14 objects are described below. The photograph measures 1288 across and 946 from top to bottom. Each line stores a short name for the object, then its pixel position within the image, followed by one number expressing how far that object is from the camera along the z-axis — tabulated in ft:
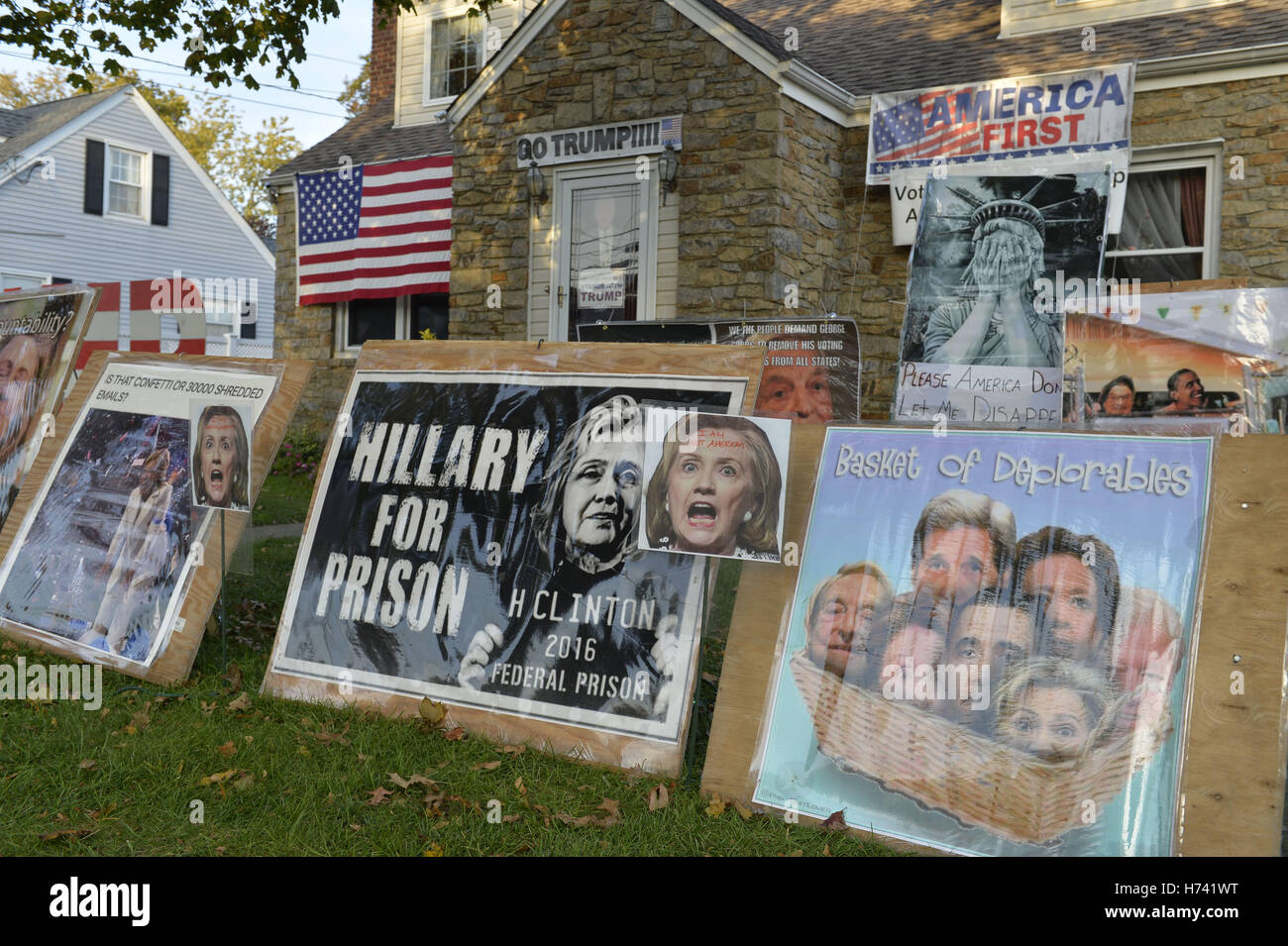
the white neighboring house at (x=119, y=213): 72.49
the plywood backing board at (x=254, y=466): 16.53
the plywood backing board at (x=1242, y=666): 9.48
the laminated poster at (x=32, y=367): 21.83
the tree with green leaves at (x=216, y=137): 117.91
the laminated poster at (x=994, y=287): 19.43
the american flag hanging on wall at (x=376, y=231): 46.39
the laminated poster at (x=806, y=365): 21.49
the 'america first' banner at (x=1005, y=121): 32.01
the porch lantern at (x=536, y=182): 36.37
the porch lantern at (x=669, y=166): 33.53
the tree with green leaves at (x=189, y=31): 26.76
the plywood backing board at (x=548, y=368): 12.93
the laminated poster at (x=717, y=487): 12.10
